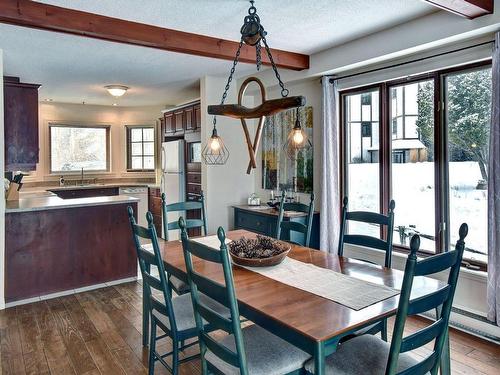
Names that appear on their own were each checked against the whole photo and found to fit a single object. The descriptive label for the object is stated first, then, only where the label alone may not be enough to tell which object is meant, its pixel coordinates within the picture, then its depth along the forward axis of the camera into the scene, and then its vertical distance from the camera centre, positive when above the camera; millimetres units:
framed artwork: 4668 +307
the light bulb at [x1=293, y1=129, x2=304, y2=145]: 2275 +271
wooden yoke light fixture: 2199 +463
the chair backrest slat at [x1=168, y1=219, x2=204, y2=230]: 3244 -364
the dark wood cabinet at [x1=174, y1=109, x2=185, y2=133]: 6062 +1026
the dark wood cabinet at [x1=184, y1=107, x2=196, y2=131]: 5723 +996
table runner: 1740 -531
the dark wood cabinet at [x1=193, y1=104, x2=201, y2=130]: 5508 +981
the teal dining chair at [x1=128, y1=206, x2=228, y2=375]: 2139 -779
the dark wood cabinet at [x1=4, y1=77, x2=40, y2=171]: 4223 +684
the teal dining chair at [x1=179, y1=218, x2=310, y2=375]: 1556 -758
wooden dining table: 1451 -552
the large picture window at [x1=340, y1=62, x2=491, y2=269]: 3119 +251
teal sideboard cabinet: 4312 -474
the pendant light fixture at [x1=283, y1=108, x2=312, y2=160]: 2279 +272
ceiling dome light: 5627 +1412
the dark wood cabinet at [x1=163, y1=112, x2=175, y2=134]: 6445 +1055
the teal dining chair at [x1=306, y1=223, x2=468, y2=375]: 1382 -640
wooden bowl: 2189 -463
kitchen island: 3764 -655
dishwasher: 7148 -231
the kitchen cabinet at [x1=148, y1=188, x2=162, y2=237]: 7070 -424
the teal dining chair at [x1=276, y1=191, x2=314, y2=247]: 2988 -336
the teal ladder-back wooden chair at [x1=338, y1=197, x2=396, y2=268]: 2504 -369
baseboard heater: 2893 -1197
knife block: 4648 -99
